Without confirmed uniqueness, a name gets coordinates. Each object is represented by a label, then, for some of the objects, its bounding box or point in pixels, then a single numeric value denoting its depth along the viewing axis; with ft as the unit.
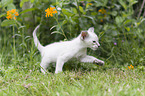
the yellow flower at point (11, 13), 8.48
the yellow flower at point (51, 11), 7.78
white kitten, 7.32
